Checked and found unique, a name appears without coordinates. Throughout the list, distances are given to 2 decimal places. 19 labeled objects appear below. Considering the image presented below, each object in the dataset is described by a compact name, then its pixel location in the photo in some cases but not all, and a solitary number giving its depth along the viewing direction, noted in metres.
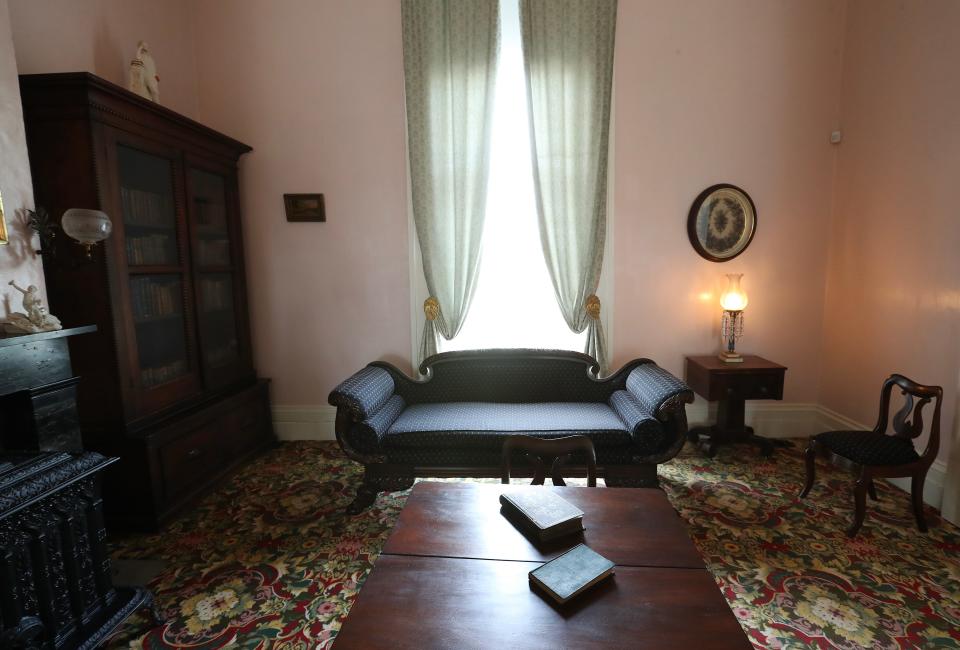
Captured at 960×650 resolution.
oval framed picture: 3.38
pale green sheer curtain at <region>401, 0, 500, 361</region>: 3.26
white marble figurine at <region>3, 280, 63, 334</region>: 1.77
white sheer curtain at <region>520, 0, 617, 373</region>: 3.24
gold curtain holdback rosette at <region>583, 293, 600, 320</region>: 3.41
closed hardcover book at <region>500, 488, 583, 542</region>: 1.41
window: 3.37
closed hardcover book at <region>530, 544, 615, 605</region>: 1.17
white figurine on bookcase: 2.66
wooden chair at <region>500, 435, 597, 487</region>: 1.76
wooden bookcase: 2.19
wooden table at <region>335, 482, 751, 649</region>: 1.06
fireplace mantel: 1.67
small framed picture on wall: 3.49
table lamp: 3.27
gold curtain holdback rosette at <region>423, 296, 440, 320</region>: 3.47
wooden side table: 3.12
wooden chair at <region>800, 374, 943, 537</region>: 2.23
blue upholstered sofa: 2.55
